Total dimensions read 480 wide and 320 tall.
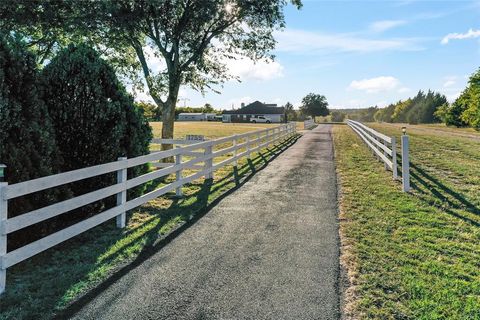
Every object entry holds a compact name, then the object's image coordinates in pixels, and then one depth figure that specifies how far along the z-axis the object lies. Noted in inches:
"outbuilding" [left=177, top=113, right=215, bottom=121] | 4429.1
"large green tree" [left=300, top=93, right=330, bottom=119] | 4463.6
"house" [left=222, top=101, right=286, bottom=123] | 3700.8
